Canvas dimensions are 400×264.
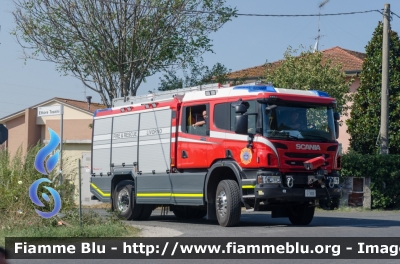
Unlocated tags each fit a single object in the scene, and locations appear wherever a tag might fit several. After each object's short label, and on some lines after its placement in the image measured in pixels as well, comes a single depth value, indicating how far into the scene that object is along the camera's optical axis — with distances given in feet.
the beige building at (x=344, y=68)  110.83
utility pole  77.36
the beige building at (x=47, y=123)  122.72
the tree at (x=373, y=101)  89.95
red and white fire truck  49.11
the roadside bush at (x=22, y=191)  46.32
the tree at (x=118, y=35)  79.00
